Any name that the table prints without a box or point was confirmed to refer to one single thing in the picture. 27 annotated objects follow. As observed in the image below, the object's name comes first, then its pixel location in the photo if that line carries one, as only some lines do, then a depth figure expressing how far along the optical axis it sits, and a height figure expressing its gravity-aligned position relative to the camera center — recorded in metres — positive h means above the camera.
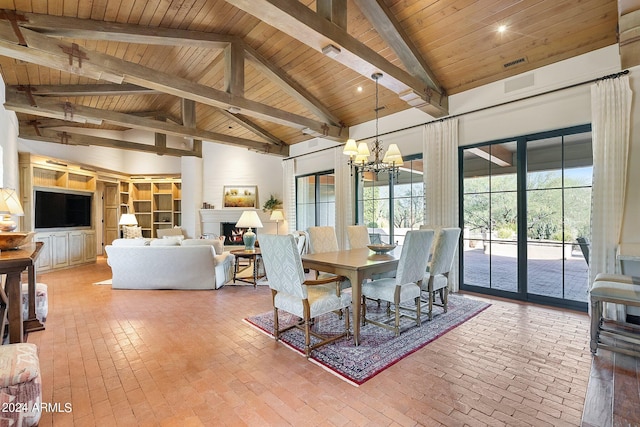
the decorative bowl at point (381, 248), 3.71 -0.45
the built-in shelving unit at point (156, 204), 9.68 +0.30
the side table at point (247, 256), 5.35 -0.81
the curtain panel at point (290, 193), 8.31 +0.54
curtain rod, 3.42 +1.55
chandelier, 3.75 +0.67
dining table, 2.89 -0.54
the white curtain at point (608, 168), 3.35 +0.48
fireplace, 8.86 -0.60
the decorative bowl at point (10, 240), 2.61 -0.23
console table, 2.22 -0.59
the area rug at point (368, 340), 2.49 -1.28
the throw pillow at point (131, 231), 8.46 -0.52
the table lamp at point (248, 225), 5.81 -0.24
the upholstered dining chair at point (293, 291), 2.68 -0.74
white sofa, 4.95 -0.88
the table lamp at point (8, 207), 2.96 +0.07
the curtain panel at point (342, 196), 6.60 +0.36
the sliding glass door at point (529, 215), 3.93 -0.06
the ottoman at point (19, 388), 1.63 -0.97
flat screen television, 6.62 +0.10
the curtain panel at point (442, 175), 4.83 +0.60
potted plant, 8.60 +0.24
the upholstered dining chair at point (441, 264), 3.59 -0.64
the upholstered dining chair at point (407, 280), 3.01 -0.71
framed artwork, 8.87 +0.49
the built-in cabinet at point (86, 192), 6.31 +0.36
